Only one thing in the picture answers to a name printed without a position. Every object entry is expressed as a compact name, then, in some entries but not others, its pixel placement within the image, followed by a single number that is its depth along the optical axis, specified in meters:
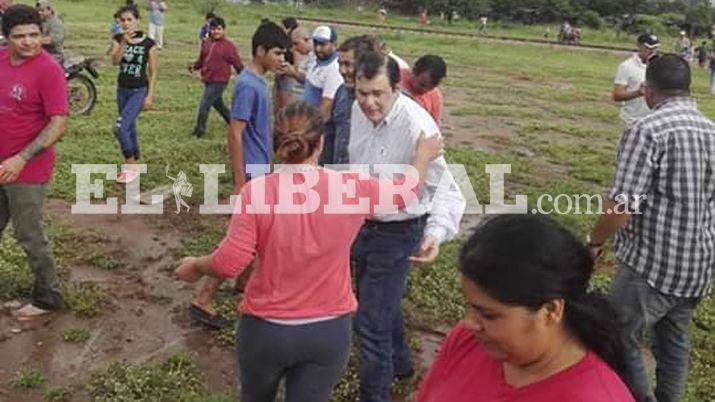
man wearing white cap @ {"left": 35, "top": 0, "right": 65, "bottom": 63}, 10.67
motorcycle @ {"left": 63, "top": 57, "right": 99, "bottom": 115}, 11.16
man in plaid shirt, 3.54
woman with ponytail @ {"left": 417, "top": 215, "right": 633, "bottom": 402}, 1.72
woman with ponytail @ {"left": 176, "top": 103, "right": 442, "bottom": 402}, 2.80
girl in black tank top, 7.78
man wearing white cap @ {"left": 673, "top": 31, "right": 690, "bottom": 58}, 32.94
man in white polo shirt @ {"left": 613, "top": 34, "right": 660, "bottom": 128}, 7.35
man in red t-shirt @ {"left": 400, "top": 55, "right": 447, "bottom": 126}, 5.70
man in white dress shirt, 3.62
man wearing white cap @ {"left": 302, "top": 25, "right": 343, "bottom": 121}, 6.23
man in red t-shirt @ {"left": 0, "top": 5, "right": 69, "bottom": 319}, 4.54
